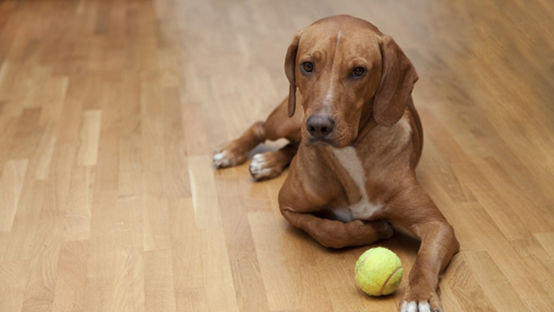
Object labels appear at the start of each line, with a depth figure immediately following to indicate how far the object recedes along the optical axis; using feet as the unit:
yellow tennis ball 8.13
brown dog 8.23
